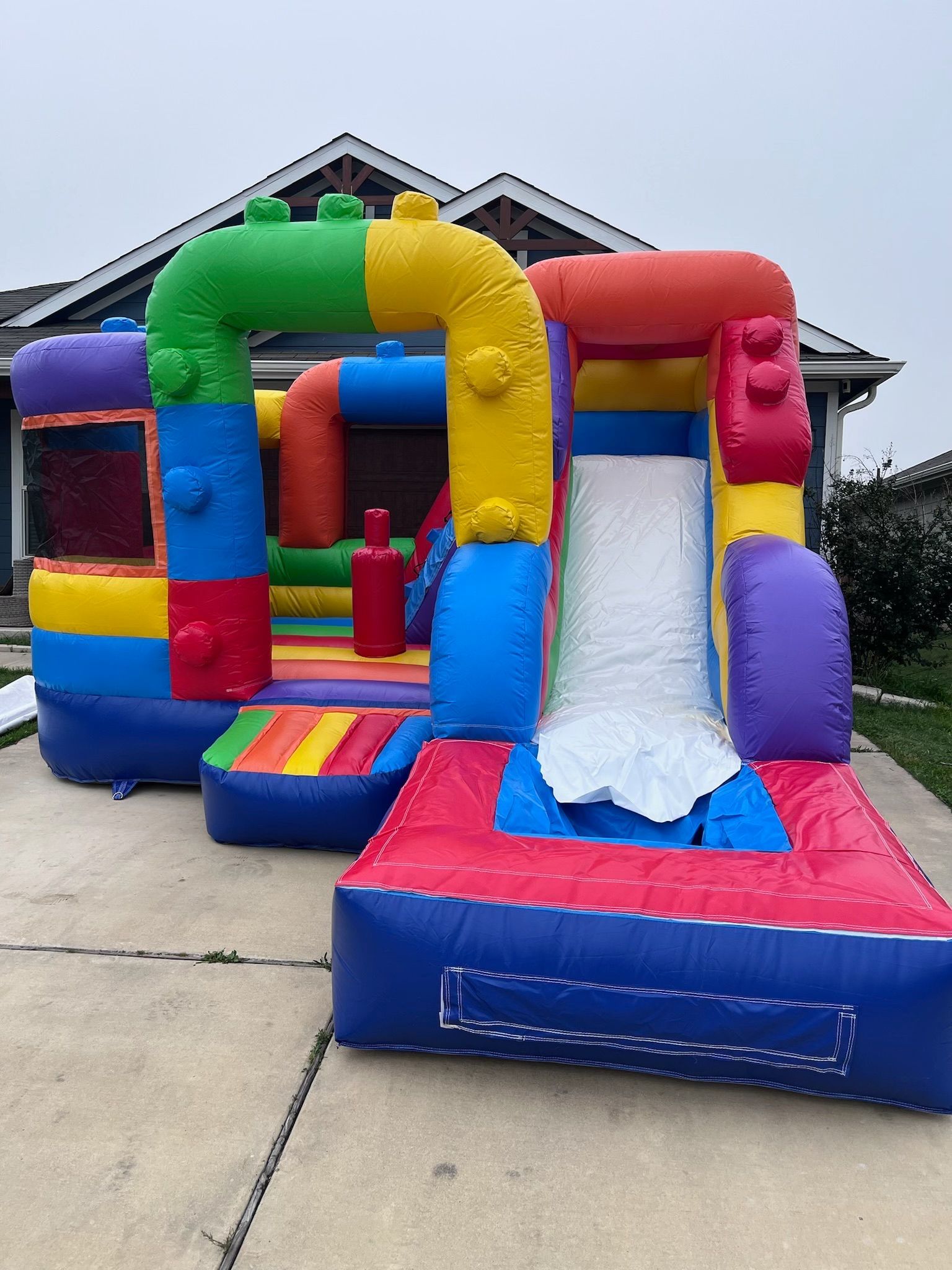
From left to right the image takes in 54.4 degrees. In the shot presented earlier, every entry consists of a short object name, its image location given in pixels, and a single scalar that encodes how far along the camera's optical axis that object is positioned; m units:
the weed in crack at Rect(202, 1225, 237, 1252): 1.83
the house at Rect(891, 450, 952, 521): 11.91
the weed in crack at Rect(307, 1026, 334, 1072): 2.44
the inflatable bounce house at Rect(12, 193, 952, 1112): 2.23
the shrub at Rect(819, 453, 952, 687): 6.73
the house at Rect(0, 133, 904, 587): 7.87
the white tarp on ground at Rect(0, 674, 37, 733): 5.64
